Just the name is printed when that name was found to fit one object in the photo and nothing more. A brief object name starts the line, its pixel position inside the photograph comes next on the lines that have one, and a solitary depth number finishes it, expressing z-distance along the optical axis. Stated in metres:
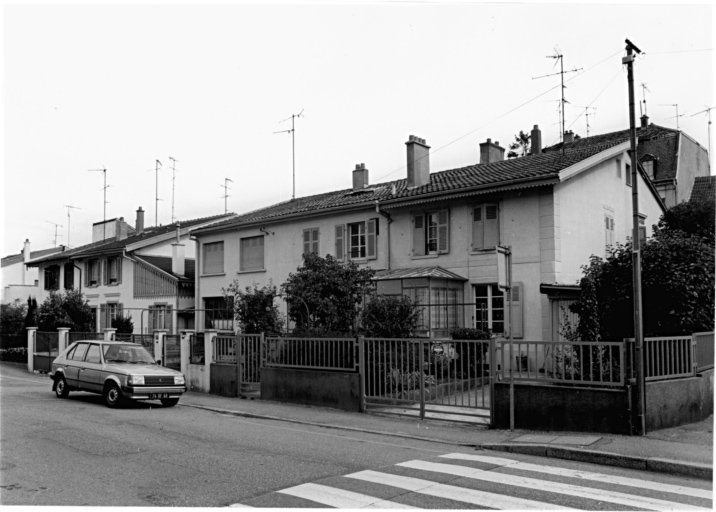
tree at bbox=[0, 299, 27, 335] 34.53
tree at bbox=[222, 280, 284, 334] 18.83
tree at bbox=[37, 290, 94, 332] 29.53
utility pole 10.20
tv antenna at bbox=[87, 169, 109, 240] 43.56
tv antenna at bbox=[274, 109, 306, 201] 30.14
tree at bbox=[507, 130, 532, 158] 46.34
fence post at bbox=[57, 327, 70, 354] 25.48
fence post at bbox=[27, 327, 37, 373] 27.20
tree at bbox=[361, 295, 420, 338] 15.41
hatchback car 14.34
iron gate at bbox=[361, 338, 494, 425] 12.21
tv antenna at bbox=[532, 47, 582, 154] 21.38
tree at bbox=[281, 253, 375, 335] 16.97
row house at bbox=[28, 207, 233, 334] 32.31
